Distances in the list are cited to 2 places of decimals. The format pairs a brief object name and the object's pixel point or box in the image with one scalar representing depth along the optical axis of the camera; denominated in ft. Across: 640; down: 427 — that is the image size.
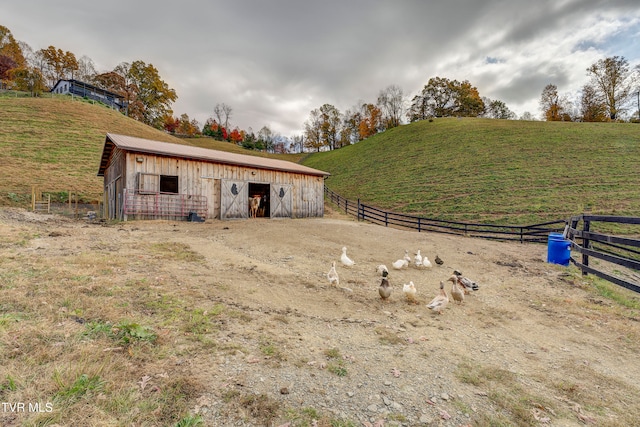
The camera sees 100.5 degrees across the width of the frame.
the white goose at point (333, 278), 19.06
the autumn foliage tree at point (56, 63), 181.37
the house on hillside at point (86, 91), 162.40
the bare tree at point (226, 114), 267.80
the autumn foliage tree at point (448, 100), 182.91
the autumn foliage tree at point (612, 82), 140.56
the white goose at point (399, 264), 25.11
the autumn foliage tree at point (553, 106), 170.40
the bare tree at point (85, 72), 191.54
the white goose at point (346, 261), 24.71
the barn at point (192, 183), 45.24
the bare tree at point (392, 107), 205.67
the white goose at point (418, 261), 26.27
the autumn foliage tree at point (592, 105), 149.79
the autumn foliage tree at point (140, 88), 186.50
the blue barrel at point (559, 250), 28.81
